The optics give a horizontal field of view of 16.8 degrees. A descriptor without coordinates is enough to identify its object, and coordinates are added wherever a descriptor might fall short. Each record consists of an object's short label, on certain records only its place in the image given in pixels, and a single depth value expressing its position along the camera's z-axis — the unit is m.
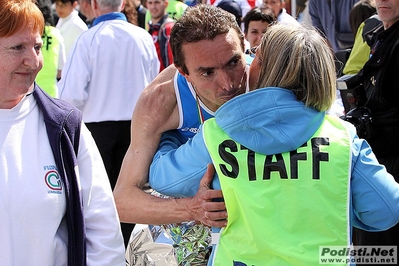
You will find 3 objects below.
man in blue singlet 5.25
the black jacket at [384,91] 8.02
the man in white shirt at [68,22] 15.08
